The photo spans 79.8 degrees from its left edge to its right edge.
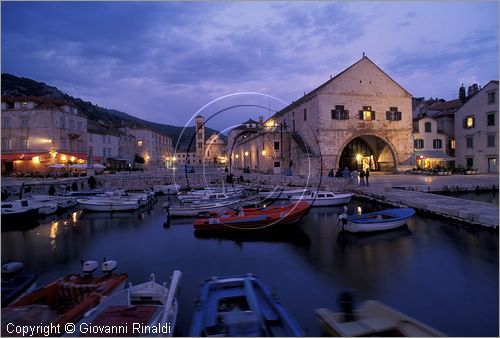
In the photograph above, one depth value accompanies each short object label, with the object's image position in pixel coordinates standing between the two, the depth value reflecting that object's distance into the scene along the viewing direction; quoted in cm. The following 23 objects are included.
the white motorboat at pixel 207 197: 2515
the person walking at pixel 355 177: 3011
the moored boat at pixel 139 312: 605
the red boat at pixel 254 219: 1714
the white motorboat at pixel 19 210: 2056
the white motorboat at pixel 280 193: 2780
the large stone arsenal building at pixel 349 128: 3738
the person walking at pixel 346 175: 3149
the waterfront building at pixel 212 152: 10084
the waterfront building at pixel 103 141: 5278
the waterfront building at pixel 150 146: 7506
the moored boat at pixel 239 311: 619
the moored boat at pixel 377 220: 1622
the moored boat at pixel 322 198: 2459
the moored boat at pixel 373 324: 538
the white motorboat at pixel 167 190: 3691
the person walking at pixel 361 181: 2884
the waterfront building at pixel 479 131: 3903
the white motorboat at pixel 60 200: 2537
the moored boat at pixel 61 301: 645
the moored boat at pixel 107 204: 2505
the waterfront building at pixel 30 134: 4116
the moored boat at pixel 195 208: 2214
